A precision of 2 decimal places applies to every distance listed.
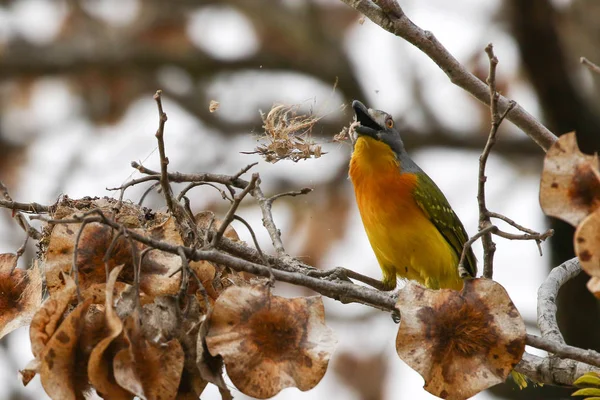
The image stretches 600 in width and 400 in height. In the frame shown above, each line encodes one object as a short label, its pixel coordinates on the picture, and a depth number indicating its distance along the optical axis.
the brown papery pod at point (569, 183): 4.86
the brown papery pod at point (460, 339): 5.64
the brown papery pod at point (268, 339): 5.32
